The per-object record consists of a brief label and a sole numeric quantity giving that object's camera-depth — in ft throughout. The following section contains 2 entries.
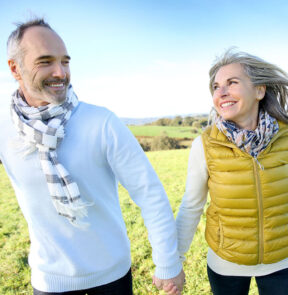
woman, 5.74
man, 4.97
